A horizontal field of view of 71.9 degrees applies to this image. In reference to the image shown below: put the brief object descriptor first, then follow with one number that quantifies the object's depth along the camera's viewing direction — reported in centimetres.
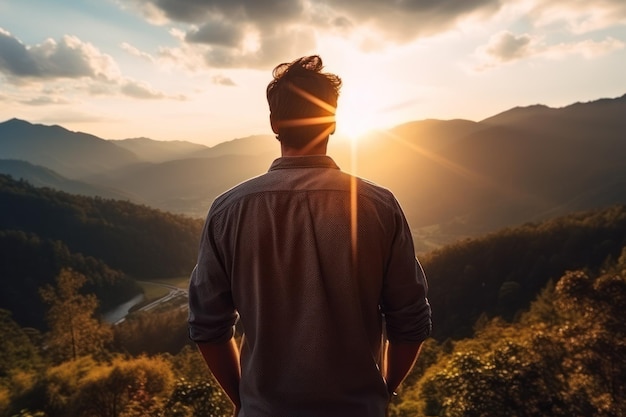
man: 149
